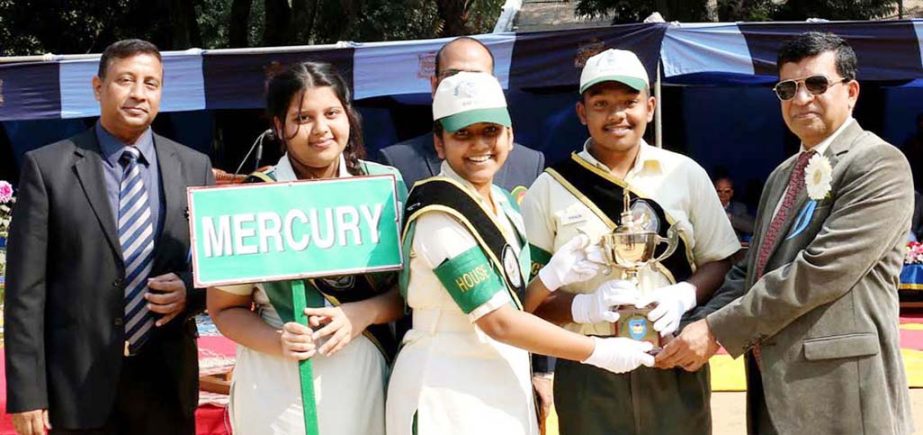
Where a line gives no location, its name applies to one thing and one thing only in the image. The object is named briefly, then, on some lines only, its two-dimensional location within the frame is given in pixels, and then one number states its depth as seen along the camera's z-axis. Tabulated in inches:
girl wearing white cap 103.4
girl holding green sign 106.9
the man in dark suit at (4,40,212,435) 124.0
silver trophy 112.2
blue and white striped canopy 278.1
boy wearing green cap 121.5
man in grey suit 110.9
